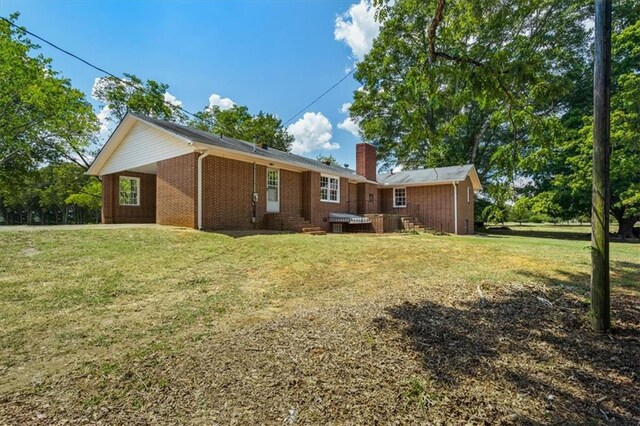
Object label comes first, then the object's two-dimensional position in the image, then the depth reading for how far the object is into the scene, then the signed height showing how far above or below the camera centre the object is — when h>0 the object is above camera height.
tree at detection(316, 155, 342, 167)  47.17 +8.77
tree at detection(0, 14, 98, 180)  19.53 +7.18
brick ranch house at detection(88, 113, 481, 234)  11.68 +1.34
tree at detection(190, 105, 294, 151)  31.16 +9.25
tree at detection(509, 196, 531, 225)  18.41 +0.48
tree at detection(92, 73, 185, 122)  26.58 +10.21
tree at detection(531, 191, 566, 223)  19.72 +0.64
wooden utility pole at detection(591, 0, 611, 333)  3.50 +0.52
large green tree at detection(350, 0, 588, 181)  5.73 +2.87
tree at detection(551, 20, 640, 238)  14.53 +3.18
